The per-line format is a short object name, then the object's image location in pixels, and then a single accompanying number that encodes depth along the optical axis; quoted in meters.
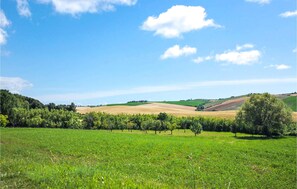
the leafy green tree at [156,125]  107.19
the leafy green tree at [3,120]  91.12
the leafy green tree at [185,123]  115.44
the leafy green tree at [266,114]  70.62
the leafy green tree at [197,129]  88.28
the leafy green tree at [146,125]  107.69
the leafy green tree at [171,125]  107.44
